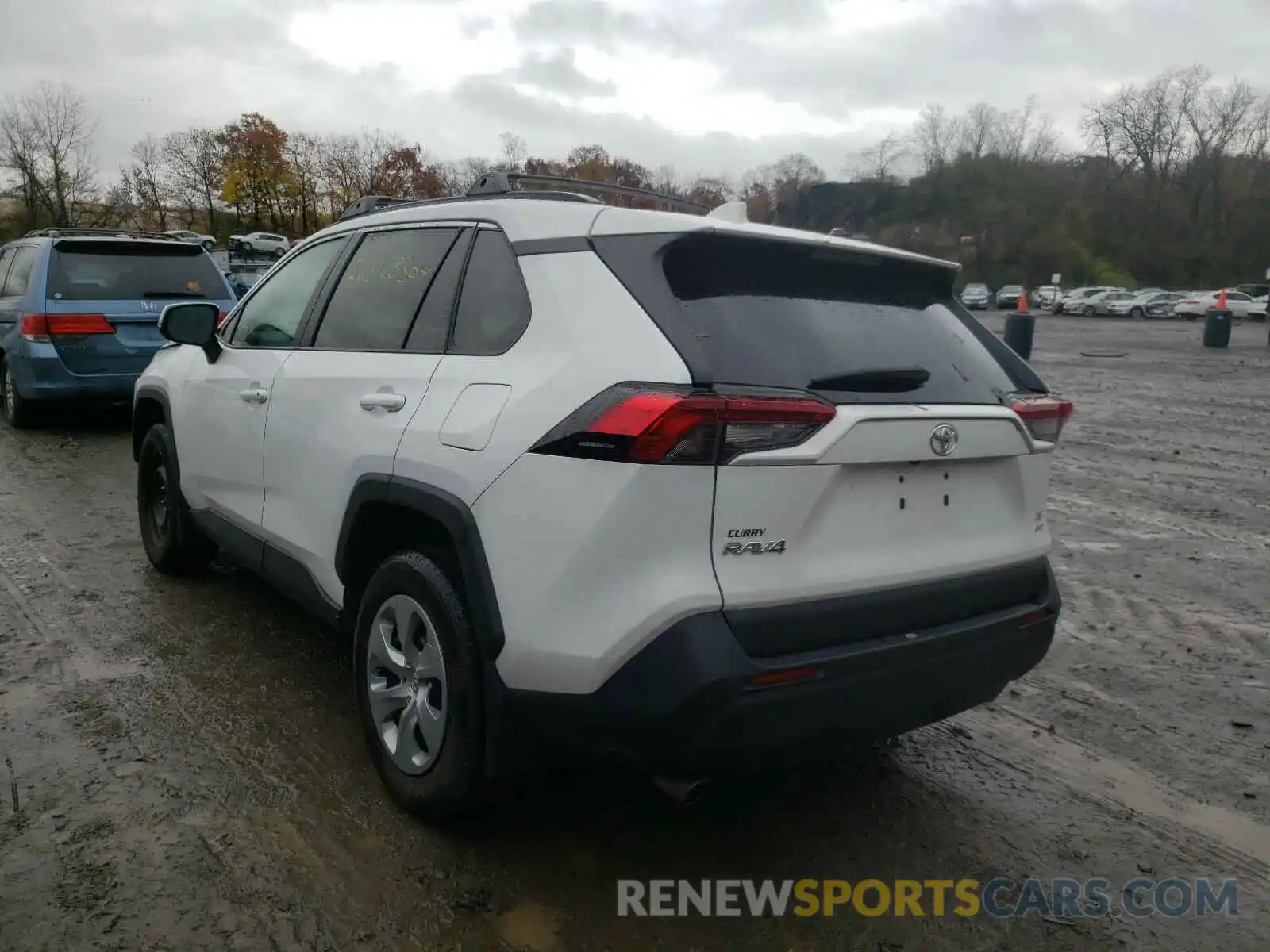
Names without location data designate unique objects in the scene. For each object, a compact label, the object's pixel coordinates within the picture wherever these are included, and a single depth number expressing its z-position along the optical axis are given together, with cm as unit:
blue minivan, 877
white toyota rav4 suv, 225
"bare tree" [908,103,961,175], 8500
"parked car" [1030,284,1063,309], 5909
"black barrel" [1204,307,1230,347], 2489
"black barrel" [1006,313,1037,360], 1836
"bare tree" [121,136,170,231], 5475
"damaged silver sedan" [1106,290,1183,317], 5188
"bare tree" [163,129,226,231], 5662
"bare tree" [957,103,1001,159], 8562
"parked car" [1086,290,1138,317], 5244
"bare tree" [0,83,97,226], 5025
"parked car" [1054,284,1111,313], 5516
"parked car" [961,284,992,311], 5593
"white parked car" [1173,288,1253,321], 4653
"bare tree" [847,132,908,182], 8184
